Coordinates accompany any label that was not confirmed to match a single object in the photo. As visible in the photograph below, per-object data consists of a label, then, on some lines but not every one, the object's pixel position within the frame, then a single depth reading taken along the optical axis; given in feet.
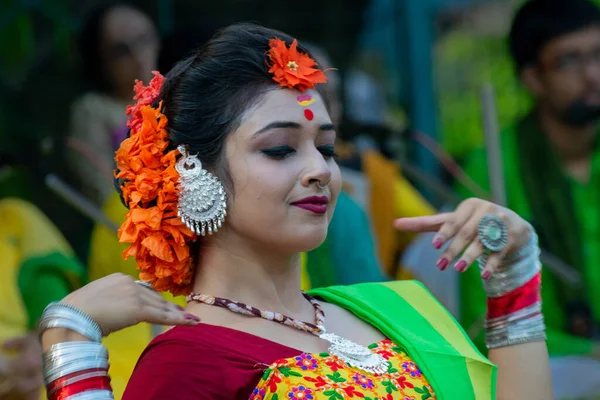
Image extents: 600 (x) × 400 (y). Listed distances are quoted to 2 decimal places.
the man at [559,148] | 29.98
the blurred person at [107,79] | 29.49
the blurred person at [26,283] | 21.97
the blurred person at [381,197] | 30.94
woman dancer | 13.48
